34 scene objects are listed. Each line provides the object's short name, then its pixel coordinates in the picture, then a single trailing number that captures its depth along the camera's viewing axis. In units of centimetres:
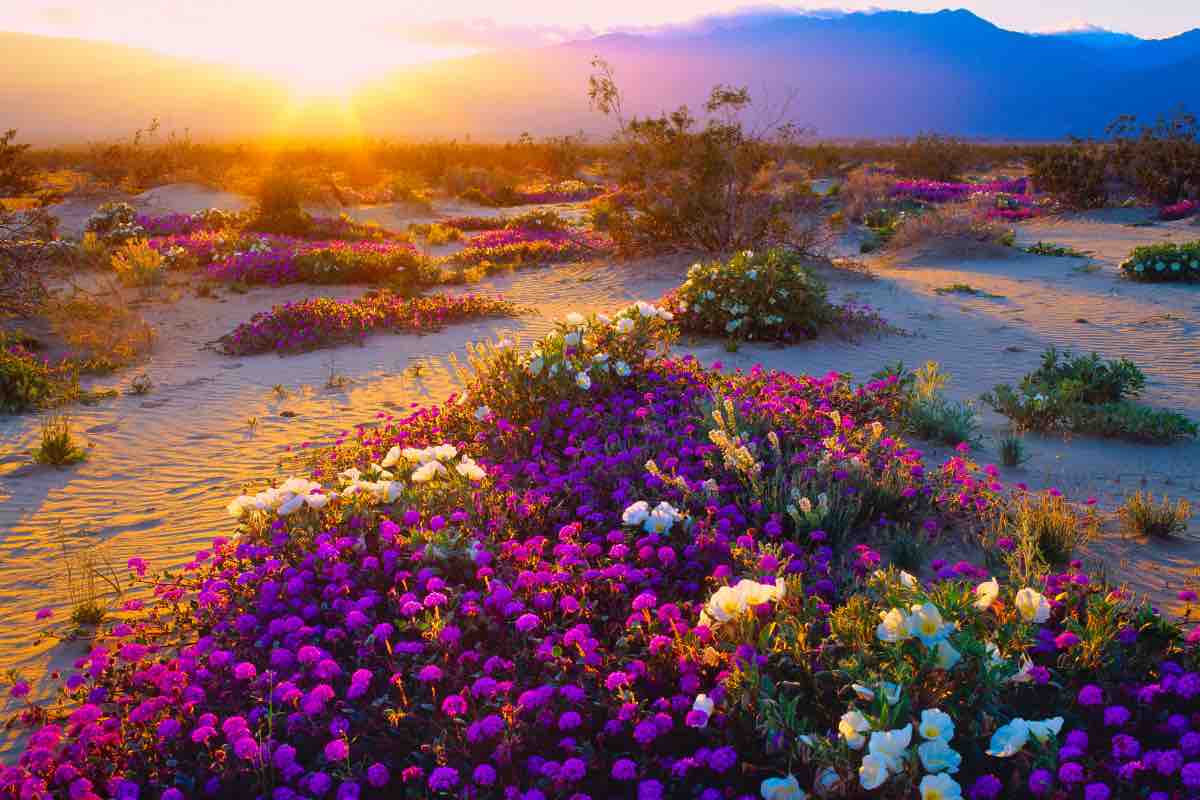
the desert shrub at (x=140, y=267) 1283
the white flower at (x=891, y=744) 227
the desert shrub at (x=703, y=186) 1493
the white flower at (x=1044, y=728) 236
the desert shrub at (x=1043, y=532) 371
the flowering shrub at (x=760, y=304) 986
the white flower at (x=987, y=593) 277
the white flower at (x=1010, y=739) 230
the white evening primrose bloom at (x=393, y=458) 469
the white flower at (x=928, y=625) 260
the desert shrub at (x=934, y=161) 3167
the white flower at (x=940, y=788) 218
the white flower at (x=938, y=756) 226
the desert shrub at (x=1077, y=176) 2208
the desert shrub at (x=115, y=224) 1684
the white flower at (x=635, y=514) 383
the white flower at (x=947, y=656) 253
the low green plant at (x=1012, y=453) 561
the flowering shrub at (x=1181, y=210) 1988
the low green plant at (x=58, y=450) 621
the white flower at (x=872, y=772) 220
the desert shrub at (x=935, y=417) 613
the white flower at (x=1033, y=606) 276
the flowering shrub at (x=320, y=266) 1390
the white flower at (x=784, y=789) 235
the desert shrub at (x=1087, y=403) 607
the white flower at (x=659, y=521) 393
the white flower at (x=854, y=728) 232
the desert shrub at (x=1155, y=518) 444
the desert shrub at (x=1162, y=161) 2131
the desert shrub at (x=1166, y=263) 1227
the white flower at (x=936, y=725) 232
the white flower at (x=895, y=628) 262
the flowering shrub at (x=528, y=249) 1697
